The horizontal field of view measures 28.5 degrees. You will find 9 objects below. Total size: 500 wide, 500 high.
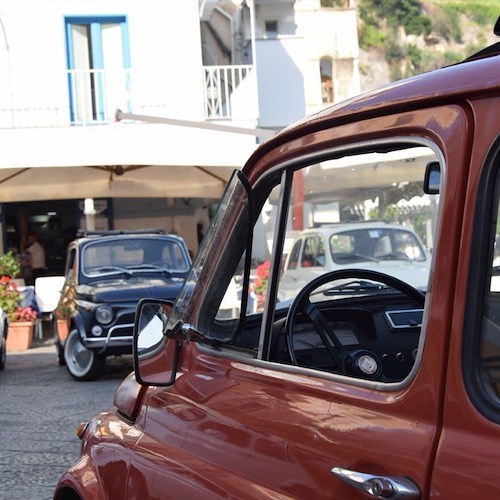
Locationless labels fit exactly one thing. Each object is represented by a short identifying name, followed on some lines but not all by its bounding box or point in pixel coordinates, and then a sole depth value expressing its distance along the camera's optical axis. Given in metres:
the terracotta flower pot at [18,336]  15.94
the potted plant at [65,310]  12.41
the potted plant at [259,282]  2.55
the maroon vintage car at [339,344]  1.79
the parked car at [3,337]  12.98
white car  3.23
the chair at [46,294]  17.55
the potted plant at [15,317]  15.96
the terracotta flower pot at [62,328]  12.52
